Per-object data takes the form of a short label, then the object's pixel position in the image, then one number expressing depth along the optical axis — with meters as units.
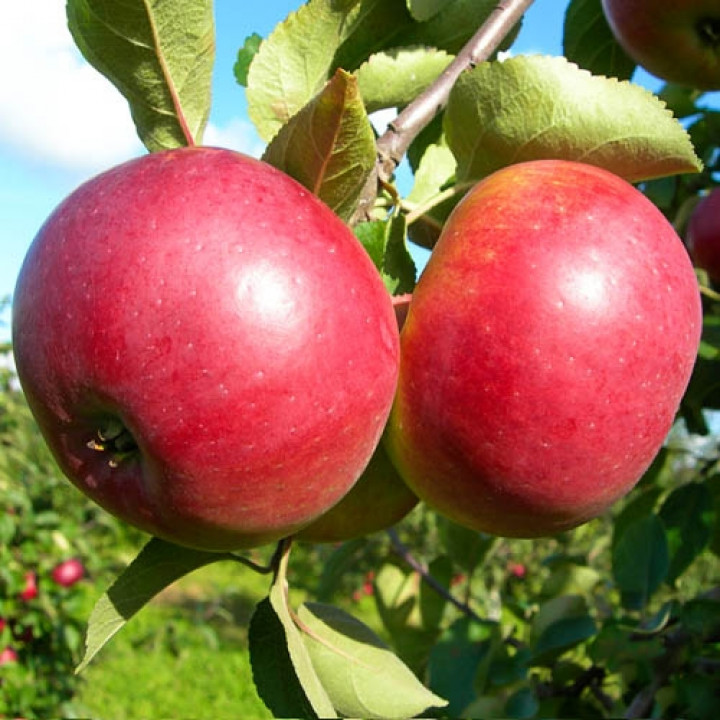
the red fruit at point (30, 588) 2.52
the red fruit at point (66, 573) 2.56
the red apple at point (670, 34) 0.31
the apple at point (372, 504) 0.20
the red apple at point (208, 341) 0.14
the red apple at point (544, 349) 0.16
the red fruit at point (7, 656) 2.39
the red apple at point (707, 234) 0.39
